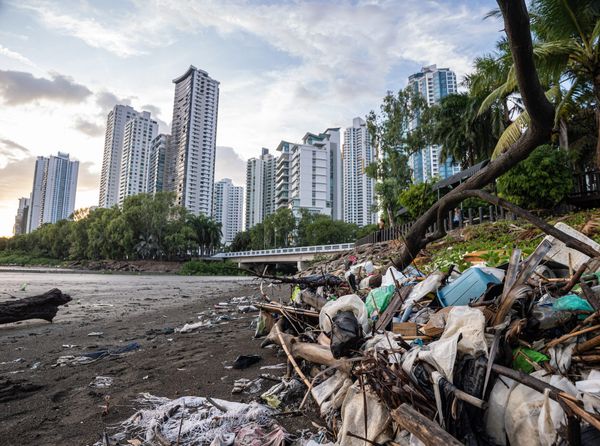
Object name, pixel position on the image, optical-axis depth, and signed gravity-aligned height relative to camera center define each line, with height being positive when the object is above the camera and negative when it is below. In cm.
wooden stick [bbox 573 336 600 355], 155 -41
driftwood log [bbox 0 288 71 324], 721 -116
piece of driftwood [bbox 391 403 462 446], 137 -76
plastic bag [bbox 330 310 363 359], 234 -56
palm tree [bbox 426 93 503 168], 2608 +1110
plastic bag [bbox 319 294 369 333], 261 -41
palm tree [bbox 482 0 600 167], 889 +614
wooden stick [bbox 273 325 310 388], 282 -96
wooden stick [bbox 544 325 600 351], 161 -39
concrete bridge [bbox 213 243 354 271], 3541 +57
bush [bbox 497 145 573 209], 1064 +265
